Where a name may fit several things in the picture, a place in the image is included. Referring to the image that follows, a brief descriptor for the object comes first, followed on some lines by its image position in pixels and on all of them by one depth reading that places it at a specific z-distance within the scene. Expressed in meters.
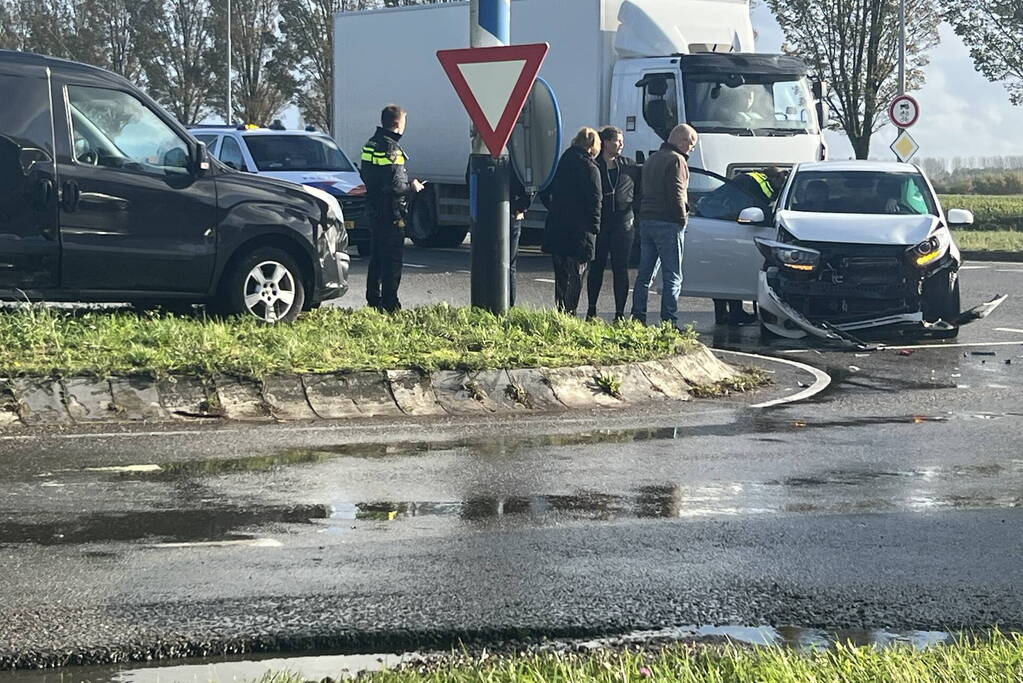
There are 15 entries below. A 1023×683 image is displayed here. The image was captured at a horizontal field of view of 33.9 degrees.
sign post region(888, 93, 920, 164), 31.61
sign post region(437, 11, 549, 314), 11.48
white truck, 22.50
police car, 23.39
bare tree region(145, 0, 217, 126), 56.09
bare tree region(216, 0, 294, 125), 57.28
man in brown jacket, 14.09
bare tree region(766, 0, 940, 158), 47.97
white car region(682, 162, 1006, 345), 14.33
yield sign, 11.43
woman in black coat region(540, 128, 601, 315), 14.07
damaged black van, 11.52
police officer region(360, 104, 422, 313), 13.86
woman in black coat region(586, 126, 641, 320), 14.73
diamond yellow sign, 31.66
